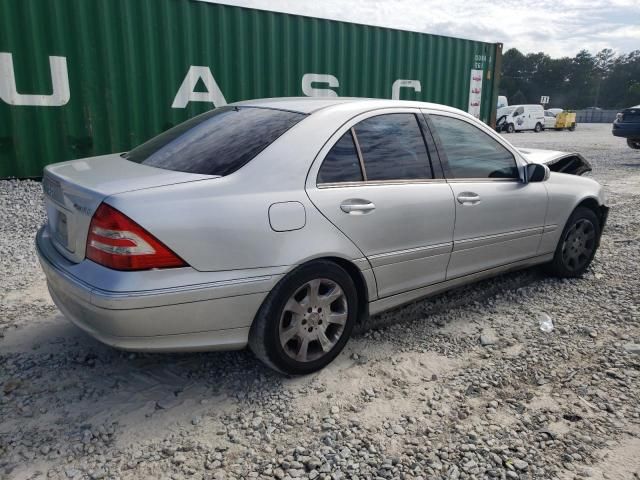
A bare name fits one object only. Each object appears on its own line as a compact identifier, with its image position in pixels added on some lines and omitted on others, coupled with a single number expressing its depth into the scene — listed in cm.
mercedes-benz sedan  223
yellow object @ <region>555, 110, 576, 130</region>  3419
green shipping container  659
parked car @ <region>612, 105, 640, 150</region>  1373
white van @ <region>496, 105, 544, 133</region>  2922
